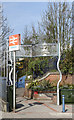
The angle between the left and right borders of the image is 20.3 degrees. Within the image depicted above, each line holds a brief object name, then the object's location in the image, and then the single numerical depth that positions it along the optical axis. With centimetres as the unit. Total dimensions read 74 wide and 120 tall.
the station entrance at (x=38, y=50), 1482
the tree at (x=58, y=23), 2194
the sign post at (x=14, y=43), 1104
